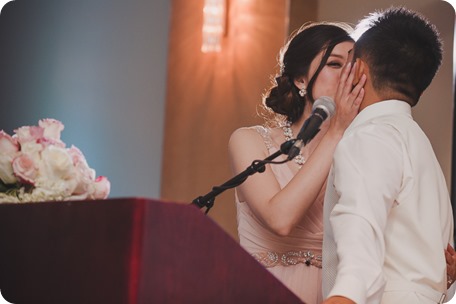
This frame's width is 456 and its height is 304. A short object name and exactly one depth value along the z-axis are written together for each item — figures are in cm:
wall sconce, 465
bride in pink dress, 253
